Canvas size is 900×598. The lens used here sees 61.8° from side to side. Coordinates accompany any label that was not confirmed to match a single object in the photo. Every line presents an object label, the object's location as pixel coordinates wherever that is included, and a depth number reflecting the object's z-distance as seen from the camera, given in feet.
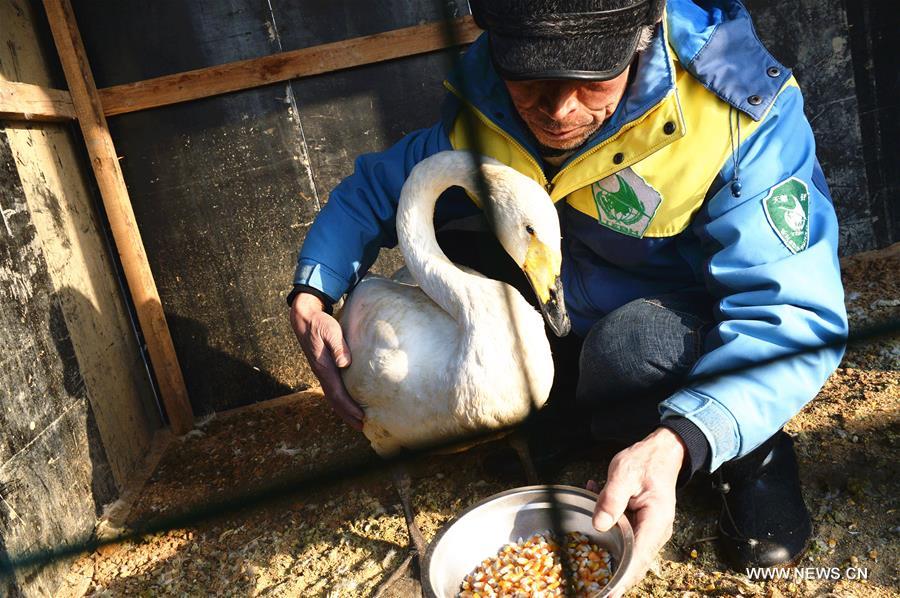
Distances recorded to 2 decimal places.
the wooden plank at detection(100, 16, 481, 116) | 8.83
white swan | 5.73
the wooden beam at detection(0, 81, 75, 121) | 7.16
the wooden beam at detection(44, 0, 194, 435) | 8.45
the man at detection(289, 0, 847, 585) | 4.61
